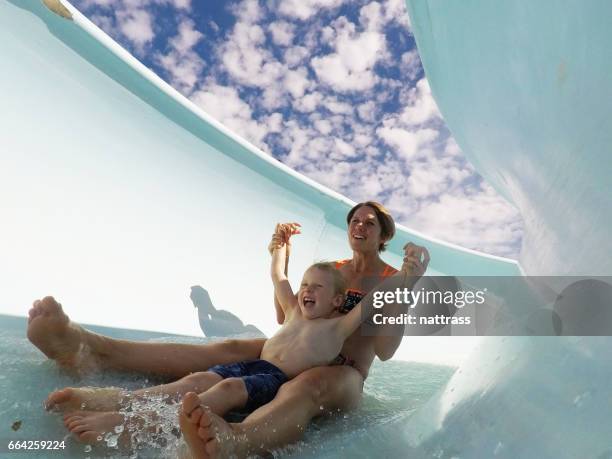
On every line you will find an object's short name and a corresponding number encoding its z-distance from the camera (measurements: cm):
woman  77
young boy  84
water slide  64
